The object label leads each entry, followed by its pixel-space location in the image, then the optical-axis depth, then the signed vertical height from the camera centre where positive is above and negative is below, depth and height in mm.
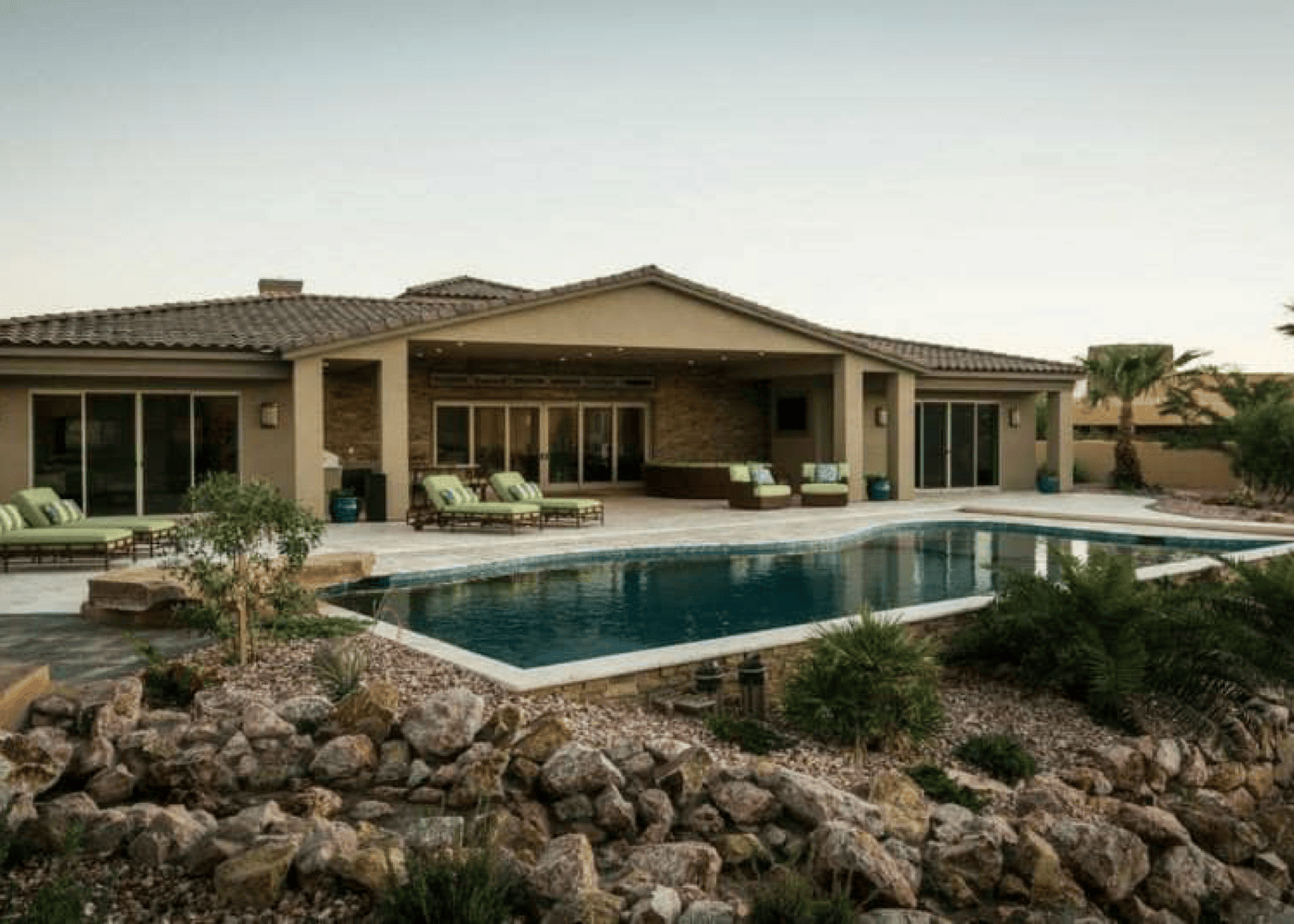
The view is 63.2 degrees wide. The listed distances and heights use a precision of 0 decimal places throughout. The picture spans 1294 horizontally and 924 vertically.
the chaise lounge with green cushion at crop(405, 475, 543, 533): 16906 -995
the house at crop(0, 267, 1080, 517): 17188 +1172
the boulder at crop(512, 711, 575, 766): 5328 -1487
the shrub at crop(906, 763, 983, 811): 5805 -1905
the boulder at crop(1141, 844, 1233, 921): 5246 -2210
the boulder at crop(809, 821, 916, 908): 4535 -1828
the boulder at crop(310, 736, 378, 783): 5234 -1560
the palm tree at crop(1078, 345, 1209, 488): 24672 +1679
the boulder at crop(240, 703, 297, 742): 5461 -1442
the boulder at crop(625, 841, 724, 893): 4453 -1788
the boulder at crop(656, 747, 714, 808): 5219 -1639
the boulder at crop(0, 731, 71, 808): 4758 -1458
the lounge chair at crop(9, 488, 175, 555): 13344 -892
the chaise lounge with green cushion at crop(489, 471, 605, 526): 17766 -893
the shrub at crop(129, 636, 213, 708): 6371 -1431
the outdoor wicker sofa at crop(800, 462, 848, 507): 21547 -759
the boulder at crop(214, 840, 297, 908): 4090 -1673
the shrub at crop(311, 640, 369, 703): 6391 -1363
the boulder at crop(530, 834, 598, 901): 4160 -1701
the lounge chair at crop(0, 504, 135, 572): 12492 -1091
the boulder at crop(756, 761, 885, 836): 5078 -1744
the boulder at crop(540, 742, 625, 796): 5117 -1587
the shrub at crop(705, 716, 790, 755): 6355 -1764
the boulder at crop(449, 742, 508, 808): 5051 -1605
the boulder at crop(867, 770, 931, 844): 5129 -1816
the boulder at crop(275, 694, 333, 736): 5672 -1433
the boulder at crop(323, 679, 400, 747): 5555 -1416
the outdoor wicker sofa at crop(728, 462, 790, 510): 20922 -823
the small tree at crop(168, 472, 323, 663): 7254 -692
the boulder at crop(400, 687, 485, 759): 5379 -1434
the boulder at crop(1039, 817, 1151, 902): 5117 -2015
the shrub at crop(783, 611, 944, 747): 6570 -1564
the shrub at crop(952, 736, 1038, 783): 6535 -1954
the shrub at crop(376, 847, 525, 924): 3889 -1677
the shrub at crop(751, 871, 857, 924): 4176 -1839
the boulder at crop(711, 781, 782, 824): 5133 -1742
